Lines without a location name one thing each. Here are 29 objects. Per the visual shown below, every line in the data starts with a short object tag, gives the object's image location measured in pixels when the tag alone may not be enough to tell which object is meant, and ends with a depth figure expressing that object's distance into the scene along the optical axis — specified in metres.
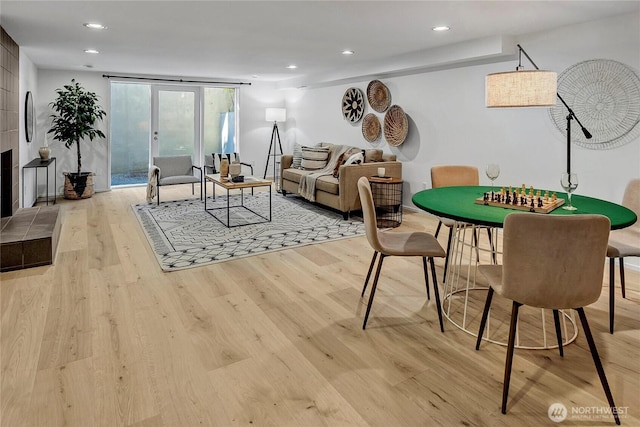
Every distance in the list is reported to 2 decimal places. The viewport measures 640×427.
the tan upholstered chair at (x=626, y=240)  2.48
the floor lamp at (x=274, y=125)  8.48
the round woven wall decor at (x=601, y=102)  3.50
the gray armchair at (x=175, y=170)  6.18
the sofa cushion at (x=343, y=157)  6.10
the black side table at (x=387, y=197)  5.28
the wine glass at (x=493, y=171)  2.90
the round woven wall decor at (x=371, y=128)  6.31
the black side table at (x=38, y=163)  5.08
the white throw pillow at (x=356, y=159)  5.66
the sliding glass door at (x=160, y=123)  7.58
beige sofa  5.30
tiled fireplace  3.39
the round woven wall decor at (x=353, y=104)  6.66
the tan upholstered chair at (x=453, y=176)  3.56
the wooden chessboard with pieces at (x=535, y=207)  2.33
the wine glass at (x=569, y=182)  2.43
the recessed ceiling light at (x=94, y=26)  3.75
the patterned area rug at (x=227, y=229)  3.91
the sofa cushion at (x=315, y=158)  6.70
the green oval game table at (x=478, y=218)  2.16
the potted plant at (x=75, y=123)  6.30
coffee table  5.01
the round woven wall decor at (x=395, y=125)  5.80
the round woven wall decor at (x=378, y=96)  6.09
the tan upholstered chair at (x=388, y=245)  2.46
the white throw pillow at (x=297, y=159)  6.97
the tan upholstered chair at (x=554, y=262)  1.68
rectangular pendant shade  2.34
